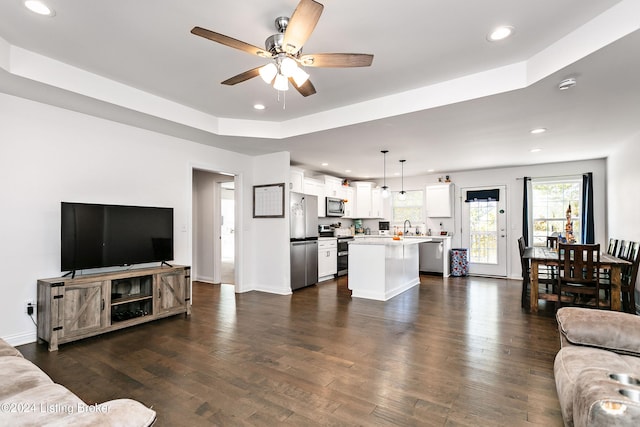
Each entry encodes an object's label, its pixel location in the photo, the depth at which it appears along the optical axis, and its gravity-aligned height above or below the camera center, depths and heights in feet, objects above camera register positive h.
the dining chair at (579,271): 12.75 -2.40
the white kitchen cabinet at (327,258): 21.79 -3.22
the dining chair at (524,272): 15.08 -2.94
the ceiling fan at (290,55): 6.36 +3.59
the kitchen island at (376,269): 16.83 -3.06
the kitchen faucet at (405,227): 27.58 -1.33
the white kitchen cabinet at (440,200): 25.31 +0.92
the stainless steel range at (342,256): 24.09 -3.26
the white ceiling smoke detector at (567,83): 9.42 +3.77
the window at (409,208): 27.32 +0.34
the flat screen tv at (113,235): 11.25 -0.86
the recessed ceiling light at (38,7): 7.29 +4.71
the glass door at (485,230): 23.81 -1.35
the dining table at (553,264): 12.84 -2.24
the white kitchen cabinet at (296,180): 20.03 +2.06
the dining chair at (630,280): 12.75 -2.75
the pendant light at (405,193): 27.66 +1.57
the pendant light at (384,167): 18.75 +3.22
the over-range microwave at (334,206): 23.98 +0.42
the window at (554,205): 21.75 +0.42
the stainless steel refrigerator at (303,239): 18.97 -1.63
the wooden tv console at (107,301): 10.33 -3.19
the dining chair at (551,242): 20.24 -1.92
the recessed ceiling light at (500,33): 8.20 +4.61
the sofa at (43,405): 3.38 -2.53
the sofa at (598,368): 4.02 -2.49
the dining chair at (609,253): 13.58 -2.21
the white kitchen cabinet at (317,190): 21.97 +1.57
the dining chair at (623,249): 14.33 -1.74
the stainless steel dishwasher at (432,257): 24.82 -3.50
